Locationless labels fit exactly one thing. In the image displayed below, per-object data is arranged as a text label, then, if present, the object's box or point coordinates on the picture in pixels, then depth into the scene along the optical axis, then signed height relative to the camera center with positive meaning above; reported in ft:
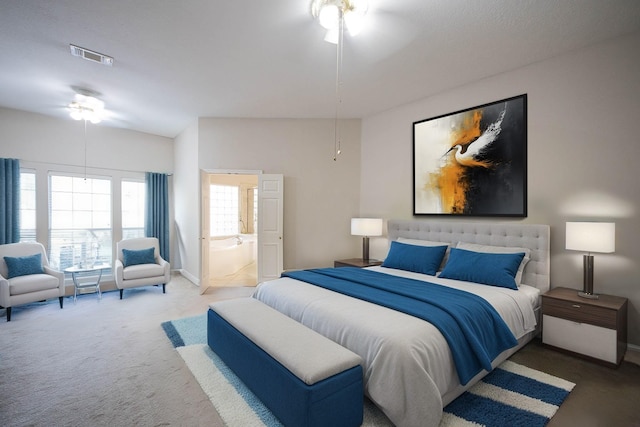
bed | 5.57 -2.61
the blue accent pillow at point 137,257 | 16.07 -2.66
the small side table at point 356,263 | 14.60 -2.73
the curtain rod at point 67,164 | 15.81 +2.39
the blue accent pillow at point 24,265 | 13.12 -2.58
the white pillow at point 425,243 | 12.39 -1.47
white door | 16.48 -0.86
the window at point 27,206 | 15.52 +0.08
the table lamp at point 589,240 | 8.41 -0.89
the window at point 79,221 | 16.58 -0.74
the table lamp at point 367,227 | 14.85 -0.91
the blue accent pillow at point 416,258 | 11.72 -2.00
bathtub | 20.92 -3.38
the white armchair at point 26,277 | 12.17 -3.04
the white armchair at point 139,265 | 15.26 -3.07
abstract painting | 10.98 +1.94
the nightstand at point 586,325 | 8.07 -3.30
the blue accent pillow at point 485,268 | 9.57 -1.99
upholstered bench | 5.39 -3.22
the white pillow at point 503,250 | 10.02 -1.46
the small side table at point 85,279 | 14.59 -3.97
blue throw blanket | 6.40 -2.40
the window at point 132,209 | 19.04 -0.07
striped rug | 6.15 -4.33
